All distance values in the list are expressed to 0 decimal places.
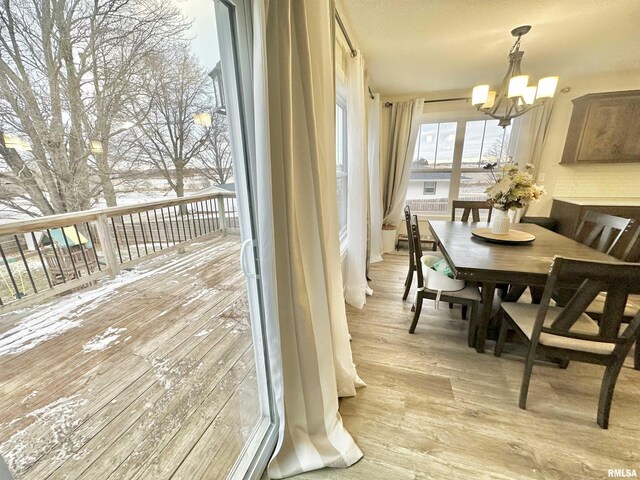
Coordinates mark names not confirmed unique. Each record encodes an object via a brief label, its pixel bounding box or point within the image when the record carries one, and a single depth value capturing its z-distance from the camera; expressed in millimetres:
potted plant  4254
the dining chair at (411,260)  2189
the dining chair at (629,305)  1686
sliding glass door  865
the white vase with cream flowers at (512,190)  1962
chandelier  2012
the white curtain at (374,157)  3498
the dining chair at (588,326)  1102
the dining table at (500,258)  1540
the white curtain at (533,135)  3498
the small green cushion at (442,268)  2155
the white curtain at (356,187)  2270
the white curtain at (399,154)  3934
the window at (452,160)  3994
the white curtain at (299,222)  827
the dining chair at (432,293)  1975
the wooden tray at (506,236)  2045
